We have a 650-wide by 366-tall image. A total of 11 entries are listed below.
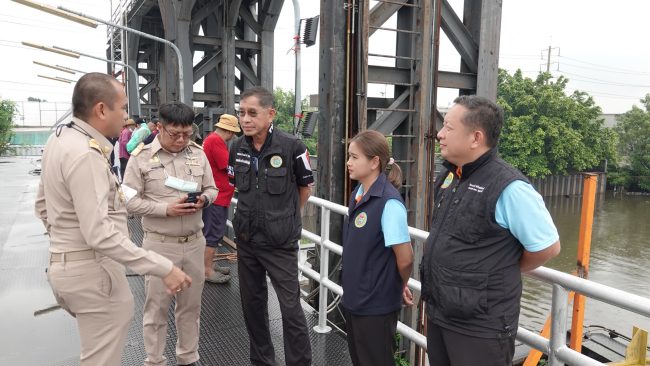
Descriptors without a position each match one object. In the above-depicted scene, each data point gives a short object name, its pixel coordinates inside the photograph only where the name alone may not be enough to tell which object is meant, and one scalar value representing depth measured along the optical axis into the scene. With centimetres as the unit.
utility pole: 6806
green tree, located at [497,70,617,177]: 4109
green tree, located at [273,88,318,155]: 5425
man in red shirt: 443
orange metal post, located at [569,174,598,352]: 331
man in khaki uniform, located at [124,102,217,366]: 294
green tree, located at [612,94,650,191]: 5022
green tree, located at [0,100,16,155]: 4443
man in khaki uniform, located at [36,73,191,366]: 200
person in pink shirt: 845
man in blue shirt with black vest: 176
